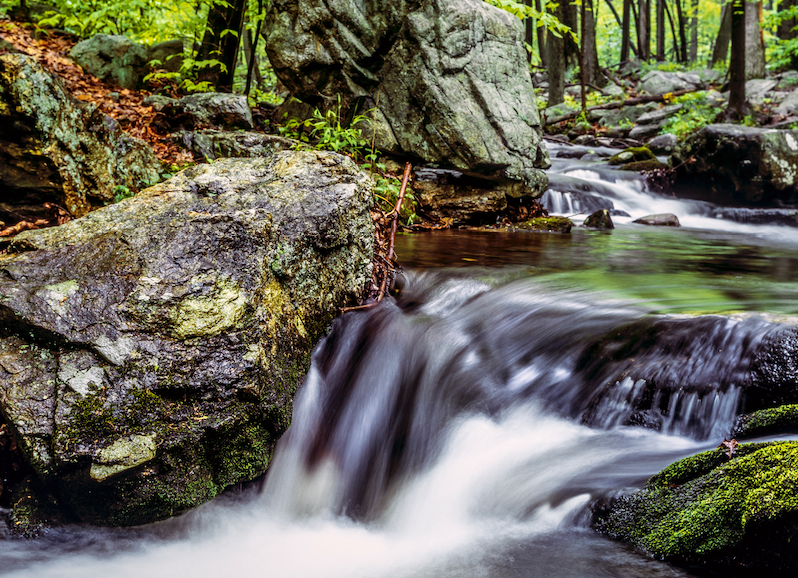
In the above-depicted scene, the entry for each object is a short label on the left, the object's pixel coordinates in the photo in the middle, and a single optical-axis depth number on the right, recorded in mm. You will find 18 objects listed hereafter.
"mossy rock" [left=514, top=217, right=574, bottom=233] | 7926
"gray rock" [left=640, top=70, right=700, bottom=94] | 20672
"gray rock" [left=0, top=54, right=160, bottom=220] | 3686
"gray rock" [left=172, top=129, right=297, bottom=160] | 6193
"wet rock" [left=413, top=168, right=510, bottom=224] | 7488
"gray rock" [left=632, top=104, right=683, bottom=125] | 16781
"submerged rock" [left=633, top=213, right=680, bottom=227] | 9141
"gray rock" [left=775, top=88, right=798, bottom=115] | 14523
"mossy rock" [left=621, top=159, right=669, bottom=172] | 11401
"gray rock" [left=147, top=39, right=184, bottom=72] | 9156
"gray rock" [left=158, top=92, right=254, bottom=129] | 7109
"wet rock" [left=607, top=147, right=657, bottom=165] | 12797
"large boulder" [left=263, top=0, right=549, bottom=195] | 6934
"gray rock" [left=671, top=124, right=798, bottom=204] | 9562
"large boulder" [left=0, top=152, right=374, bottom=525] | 2346
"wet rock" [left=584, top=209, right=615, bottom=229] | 8406
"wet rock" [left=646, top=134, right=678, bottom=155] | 13945
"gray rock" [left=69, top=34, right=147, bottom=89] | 8539
